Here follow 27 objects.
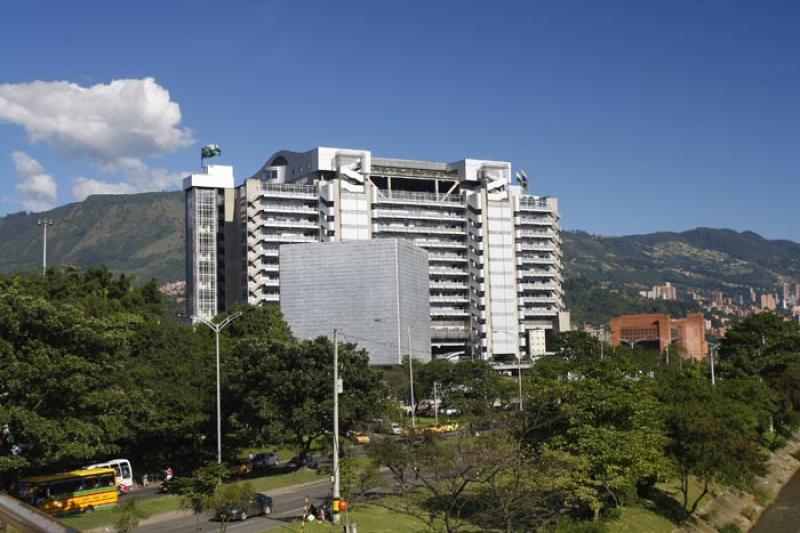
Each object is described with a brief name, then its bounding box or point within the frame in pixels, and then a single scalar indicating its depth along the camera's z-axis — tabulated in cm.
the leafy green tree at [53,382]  3966
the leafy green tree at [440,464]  3744
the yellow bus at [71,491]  4634
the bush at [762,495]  6606
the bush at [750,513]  6111
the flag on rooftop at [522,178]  19062
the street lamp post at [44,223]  11162
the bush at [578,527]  4184
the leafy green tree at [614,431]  4600
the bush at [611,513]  4694
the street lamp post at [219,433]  5403
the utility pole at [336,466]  4000
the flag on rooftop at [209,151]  16450
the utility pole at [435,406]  10309
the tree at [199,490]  4066
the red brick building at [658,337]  19688
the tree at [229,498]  4107
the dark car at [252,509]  4391
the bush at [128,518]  3478
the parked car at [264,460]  6800
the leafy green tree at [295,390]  6078
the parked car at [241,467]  6388
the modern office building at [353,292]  14400
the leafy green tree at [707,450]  5306
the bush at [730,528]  5541
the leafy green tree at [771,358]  9556
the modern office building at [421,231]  15912
